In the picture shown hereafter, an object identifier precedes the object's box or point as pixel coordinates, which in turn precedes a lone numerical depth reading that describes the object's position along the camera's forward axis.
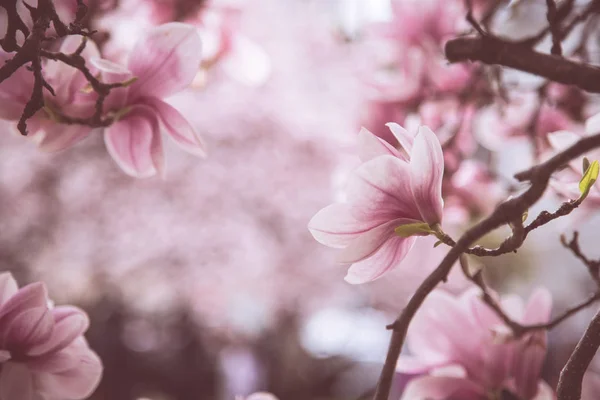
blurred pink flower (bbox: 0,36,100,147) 1.32
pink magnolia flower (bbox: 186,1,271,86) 2.01
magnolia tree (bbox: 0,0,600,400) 1.24
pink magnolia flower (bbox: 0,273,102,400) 1.30
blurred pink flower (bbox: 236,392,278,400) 1.38
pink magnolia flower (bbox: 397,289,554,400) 1.37
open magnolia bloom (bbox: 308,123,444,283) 1.24
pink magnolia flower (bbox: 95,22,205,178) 1.33
